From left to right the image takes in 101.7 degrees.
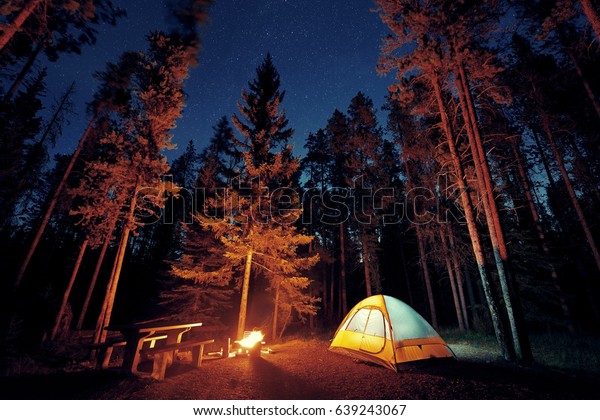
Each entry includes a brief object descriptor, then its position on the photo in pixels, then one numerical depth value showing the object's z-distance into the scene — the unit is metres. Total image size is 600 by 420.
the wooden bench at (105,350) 6.67
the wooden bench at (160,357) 5.82
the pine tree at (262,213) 11.46
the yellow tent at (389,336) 6.90
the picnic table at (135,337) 6.06
